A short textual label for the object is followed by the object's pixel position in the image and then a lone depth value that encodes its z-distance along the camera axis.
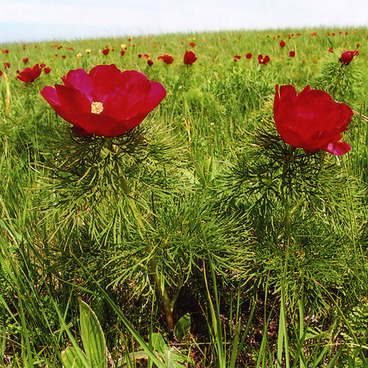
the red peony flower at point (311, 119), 0.85
